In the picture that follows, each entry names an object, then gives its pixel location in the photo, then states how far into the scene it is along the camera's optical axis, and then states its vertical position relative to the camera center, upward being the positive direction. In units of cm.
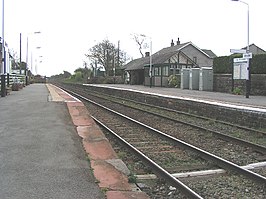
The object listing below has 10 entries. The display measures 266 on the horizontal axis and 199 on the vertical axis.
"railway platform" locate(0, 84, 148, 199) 534 -144
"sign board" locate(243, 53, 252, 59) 2469 +177
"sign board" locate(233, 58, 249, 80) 2558 +98
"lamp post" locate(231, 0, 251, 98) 2438 +4
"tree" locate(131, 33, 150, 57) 10057 +988
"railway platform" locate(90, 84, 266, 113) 1723 -98
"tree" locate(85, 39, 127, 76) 8656 +606
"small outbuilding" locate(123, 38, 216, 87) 5112 +253
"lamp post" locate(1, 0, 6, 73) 2650 +366
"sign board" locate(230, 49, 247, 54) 2566 +212
